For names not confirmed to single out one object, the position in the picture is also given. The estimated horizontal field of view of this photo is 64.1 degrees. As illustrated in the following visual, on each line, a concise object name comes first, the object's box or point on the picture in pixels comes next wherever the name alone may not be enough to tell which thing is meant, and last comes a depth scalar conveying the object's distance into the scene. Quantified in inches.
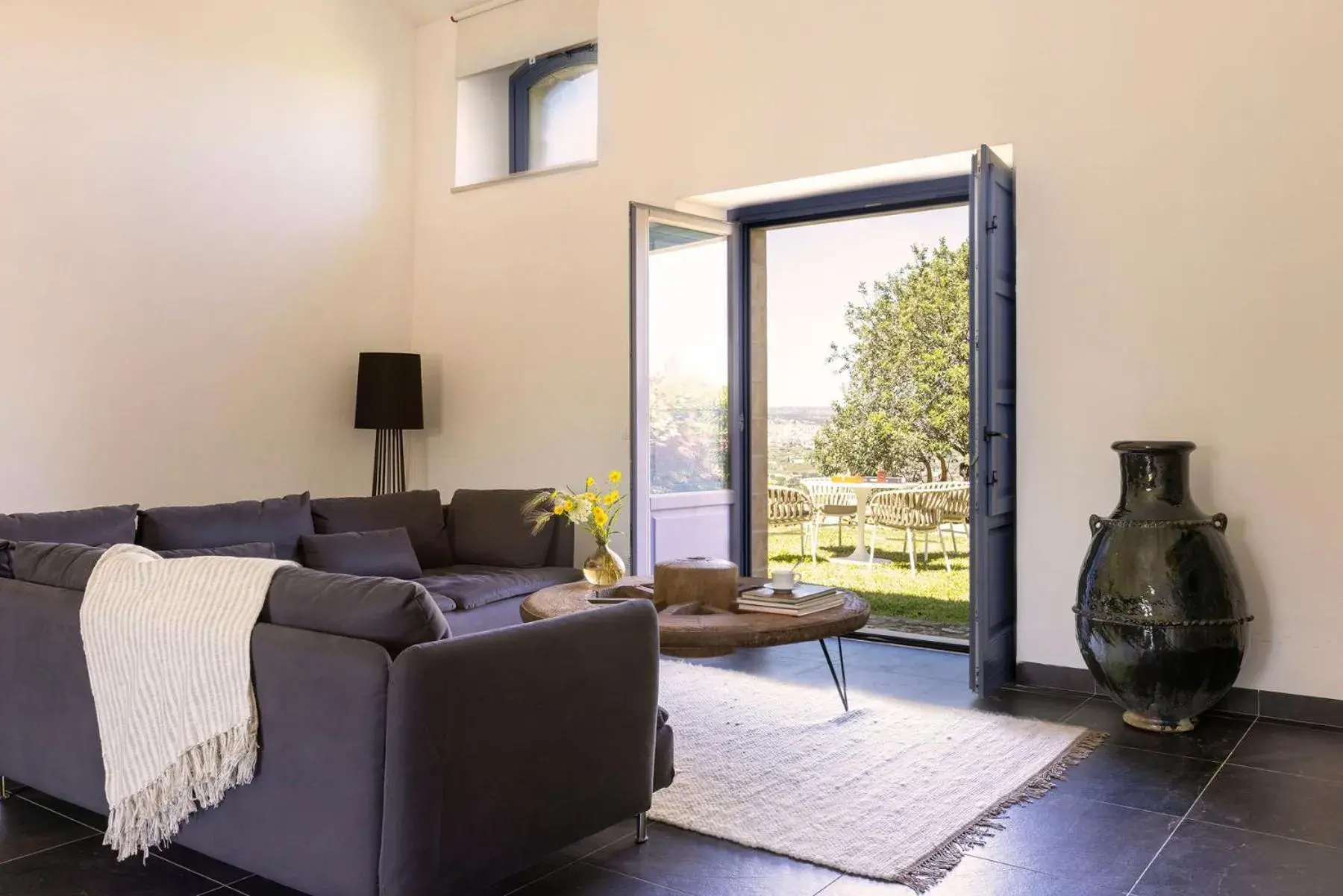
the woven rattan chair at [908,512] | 328.8
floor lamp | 261.3
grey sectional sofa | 91.4
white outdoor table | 354.3
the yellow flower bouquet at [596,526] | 174.7
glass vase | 174.6
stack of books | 149.9
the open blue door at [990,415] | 179.5
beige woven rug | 118.6
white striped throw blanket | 100.2
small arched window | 258.2
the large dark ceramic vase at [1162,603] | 155.2
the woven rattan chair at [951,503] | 332.8
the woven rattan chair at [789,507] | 350.3
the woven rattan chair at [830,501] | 357.1
